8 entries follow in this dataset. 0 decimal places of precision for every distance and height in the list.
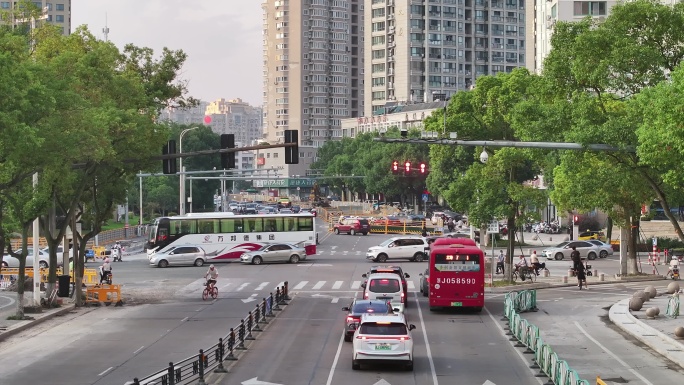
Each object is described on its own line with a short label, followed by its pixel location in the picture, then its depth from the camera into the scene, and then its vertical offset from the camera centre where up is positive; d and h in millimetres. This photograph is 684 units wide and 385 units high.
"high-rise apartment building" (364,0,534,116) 195375 +28493
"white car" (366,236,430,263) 73125 -3703
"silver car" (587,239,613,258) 78756 -4020
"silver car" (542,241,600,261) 77500 -4113
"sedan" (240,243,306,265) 73438 -3939
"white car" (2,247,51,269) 69312 -4024
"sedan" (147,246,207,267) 71562 -3959
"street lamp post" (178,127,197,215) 93125 +250
